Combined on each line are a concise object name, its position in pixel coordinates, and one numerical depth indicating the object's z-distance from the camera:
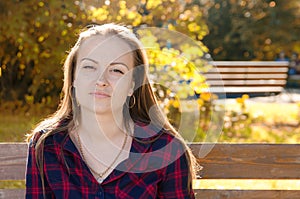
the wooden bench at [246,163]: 2.67
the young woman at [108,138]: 2.12
